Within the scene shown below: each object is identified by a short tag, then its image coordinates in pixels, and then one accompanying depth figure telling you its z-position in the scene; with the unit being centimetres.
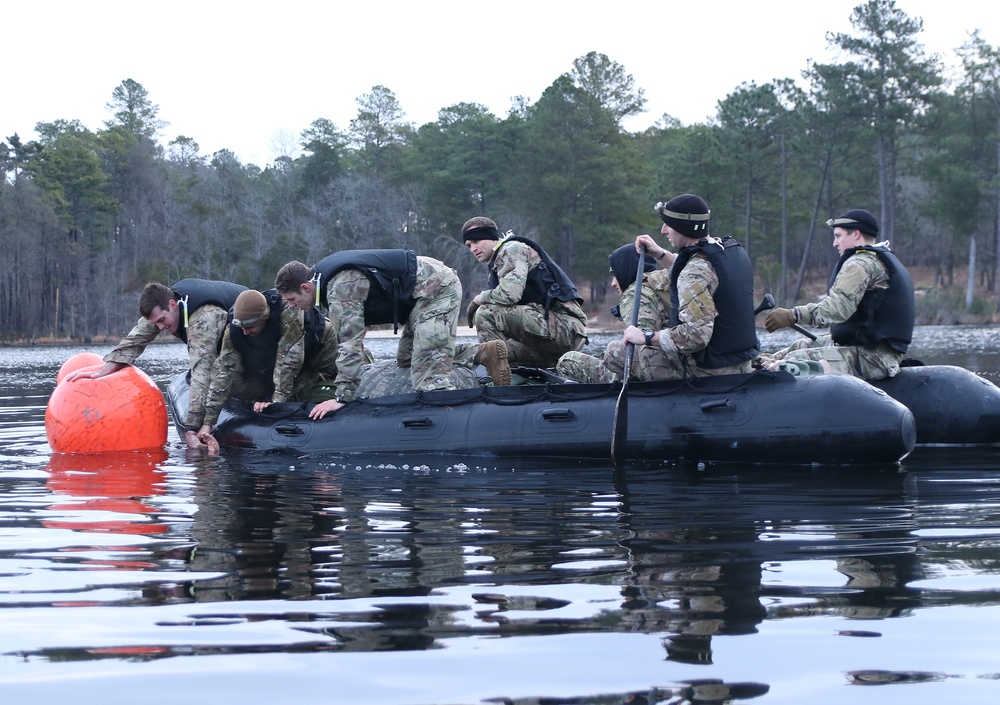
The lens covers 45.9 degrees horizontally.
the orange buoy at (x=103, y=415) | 952
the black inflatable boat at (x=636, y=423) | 795
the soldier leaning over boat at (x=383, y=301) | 895
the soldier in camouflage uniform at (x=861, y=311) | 862
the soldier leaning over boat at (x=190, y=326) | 968
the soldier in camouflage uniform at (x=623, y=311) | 885
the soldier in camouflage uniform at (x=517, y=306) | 946
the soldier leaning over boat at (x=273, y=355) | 938
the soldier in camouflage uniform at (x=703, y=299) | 789
